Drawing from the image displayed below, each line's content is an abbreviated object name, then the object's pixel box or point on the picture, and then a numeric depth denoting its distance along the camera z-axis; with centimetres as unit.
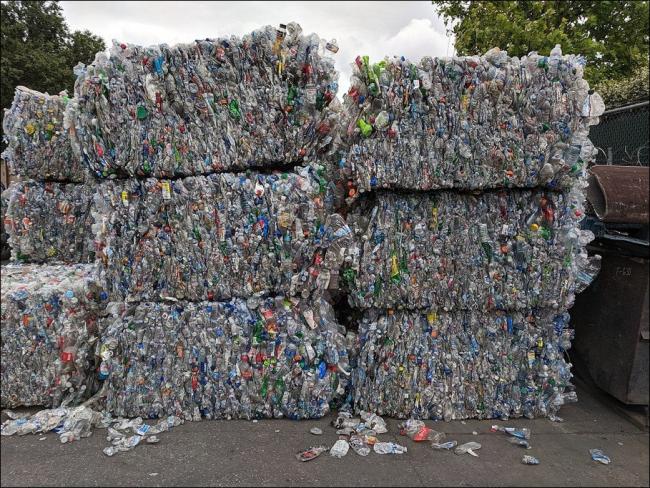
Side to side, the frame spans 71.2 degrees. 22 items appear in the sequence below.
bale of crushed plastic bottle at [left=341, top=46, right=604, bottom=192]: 294
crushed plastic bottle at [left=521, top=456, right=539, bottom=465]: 278
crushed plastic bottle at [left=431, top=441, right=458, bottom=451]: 292
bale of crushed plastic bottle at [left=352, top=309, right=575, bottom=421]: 325
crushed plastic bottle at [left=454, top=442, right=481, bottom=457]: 289
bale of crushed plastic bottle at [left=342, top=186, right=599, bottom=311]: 312
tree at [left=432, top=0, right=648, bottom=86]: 1035
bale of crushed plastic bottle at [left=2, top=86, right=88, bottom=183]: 405
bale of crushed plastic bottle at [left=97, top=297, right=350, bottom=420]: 316
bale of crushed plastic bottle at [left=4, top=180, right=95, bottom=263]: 420
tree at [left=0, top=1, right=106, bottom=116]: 1362
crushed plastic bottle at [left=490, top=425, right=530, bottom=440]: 306
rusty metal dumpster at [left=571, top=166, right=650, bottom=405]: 316
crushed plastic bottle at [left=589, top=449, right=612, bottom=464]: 282
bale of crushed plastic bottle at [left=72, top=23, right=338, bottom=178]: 290
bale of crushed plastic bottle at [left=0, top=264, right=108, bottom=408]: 316
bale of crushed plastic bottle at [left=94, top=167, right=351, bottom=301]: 304
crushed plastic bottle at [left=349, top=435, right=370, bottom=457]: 286
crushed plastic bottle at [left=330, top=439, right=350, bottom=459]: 284
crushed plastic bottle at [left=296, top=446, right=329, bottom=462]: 281
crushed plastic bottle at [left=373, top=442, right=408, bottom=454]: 287
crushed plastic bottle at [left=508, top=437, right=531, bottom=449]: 296
